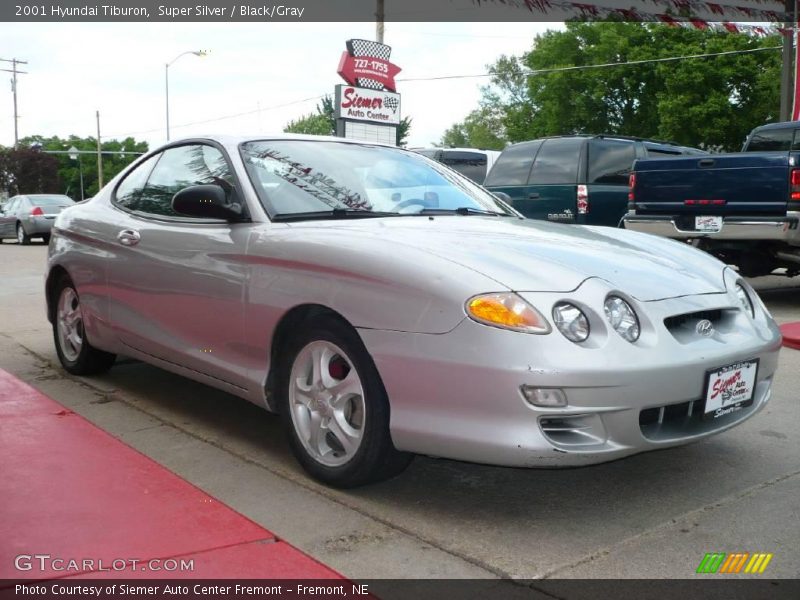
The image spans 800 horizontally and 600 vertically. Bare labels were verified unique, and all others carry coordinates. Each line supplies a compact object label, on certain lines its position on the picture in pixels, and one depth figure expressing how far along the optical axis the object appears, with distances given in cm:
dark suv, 1083
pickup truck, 798
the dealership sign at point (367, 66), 1836
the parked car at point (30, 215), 2314
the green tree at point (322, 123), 7631
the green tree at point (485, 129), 7706
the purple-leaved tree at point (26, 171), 6938
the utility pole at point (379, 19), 2292
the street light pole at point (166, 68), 4696
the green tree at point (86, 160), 11169
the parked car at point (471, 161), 1550
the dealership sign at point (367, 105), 1797
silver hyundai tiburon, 294
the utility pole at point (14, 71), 7238
